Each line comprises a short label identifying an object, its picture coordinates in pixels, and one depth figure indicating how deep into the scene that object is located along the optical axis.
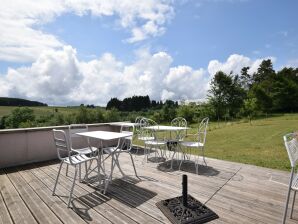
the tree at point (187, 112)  25.20
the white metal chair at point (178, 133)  4.31
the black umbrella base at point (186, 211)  2.20
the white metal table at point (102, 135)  3.05
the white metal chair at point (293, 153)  1.80
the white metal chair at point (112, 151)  3.13
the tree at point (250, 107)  20.28
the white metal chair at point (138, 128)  5.04
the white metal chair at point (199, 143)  3.91
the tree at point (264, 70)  38.59
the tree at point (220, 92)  25.36
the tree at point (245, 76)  42.28
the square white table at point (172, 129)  4.19
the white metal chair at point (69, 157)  2.68
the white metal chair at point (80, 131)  3.36
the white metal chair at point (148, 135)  4.33
